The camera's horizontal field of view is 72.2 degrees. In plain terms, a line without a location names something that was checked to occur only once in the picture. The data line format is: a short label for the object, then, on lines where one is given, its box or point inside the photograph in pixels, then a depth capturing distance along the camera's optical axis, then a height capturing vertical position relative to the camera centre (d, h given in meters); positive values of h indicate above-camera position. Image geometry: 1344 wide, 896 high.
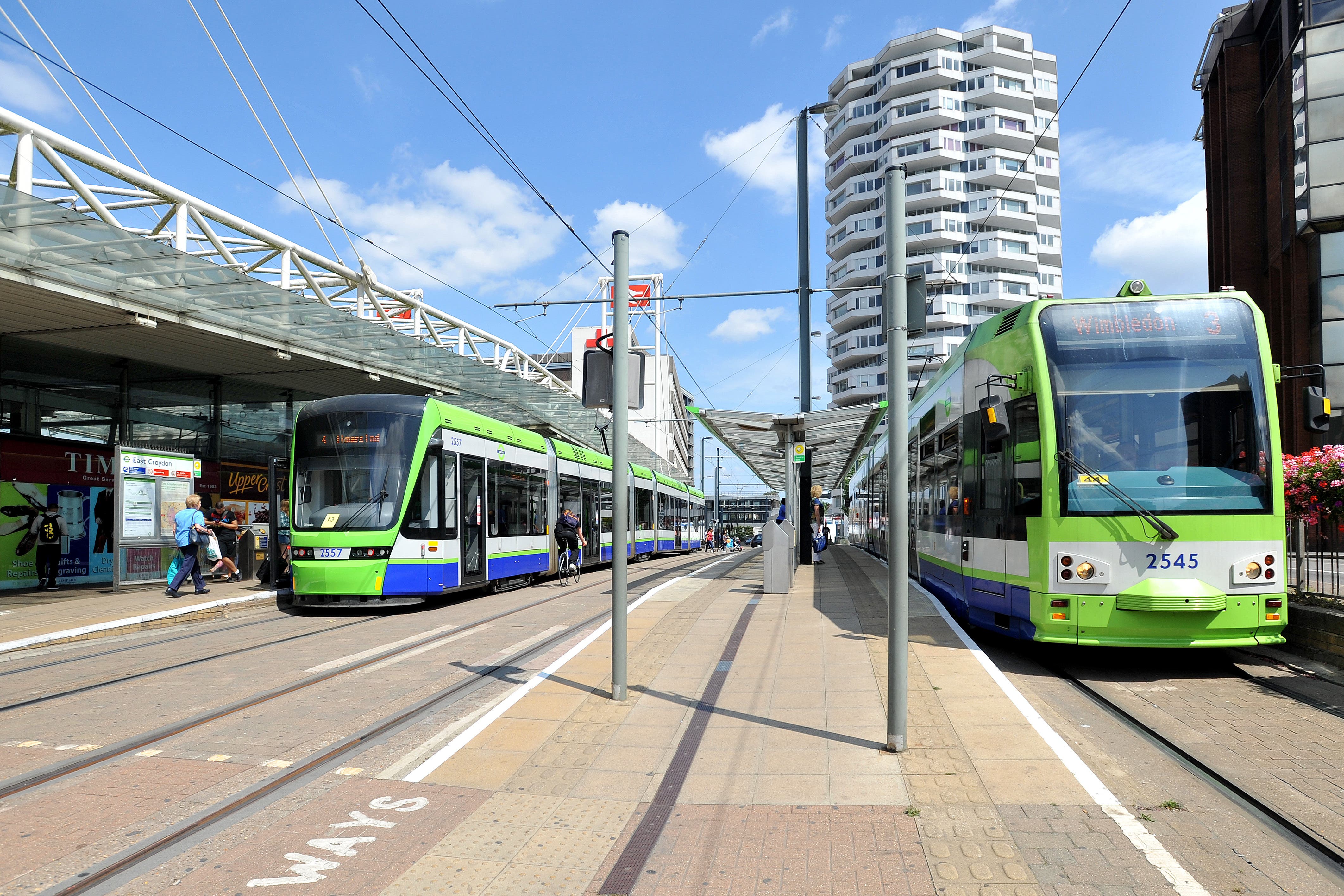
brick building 27.88 +11.32
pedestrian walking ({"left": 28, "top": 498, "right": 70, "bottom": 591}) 16.14 -0.80
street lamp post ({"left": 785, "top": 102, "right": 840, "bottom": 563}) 19.00 +3.80
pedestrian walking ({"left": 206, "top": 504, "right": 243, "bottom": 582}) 18.58 -0.72
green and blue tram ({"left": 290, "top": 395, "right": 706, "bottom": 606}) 13.09 +0.03
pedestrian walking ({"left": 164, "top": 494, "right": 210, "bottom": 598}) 14.16 -0.47
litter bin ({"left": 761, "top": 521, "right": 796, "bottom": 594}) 14.20 -0.90
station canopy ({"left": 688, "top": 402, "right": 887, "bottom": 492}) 17.06 +1.45
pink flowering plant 8.94 +0.16
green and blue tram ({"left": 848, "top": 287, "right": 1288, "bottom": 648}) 7.81 +0.23
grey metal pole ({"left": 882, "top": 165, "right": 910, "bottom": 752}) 5.75 +0.17
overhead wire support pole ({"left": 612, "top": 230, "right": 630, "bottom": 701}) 7.21 +0.46
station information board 14.97 -0.04
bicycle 19.12 -1.37
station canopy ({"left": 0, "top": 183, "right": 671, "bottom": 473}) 12.45 +3.40
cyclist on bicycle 18.86 -0.60
